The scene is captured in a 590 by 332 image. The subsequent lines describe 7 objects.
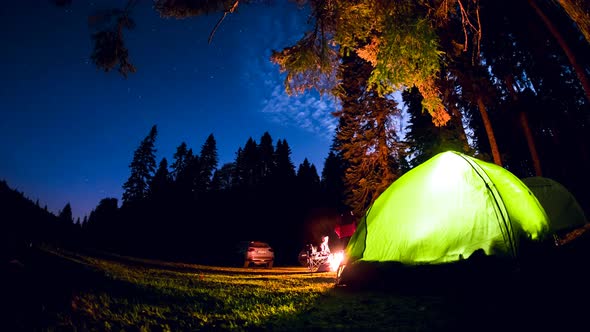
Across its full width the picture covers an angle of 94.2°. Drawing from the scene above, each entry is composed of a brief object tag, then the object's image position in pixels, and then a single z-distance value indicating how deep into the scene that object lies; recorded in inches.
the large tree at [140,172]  1923.0
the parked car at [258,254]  653.3
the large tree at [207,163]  1927.9
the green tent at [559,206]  321.2
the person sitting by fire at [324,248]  543.1
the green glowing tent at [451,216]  167.9
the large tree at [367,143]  543.8
